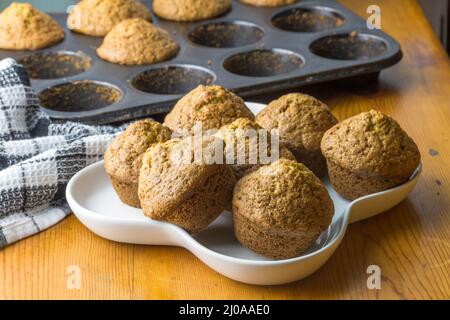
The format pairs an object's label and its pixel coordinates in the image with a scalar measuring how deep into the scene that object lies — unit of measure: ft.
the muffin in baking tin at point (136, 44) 3.08
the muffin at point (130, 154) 2.35
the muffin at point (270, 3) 3.51
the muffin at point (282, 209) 2.16
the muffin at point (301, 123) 2.44
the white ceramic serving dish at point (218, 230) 2.17
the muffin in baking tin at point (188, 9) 3.40
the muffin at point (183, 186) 2.22
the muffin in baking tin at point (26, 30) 3.22
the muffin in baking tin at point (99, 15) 3.30
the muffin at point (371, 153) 2.33
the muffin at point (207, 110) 2.42
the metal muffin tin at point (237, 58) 2.90
